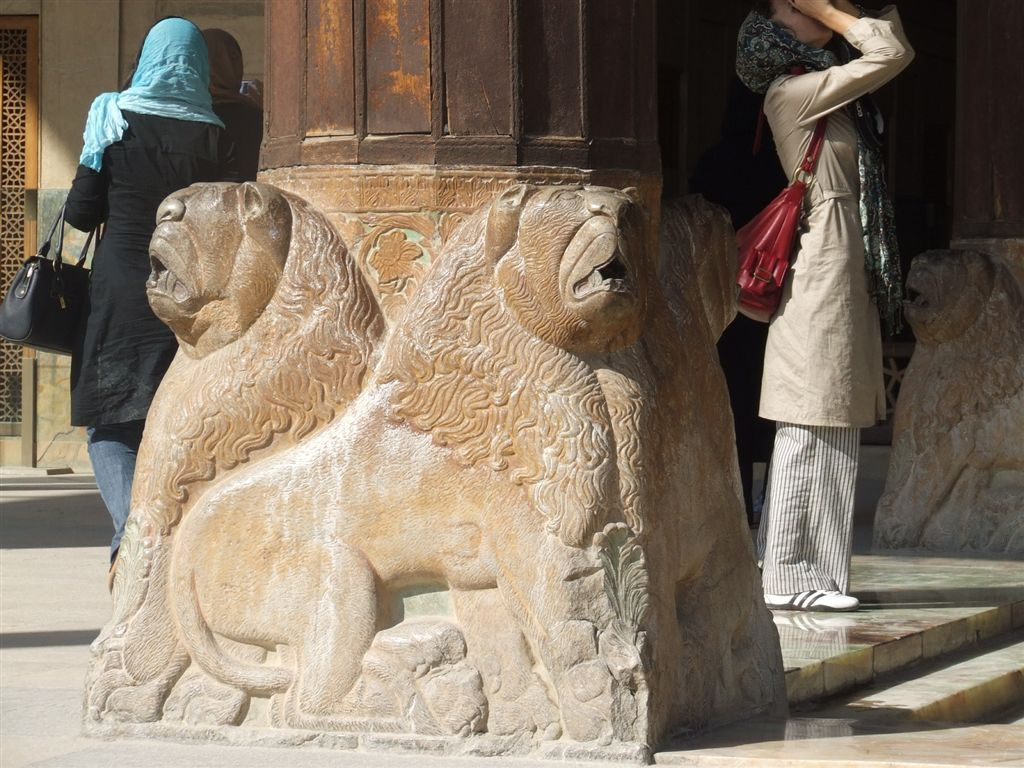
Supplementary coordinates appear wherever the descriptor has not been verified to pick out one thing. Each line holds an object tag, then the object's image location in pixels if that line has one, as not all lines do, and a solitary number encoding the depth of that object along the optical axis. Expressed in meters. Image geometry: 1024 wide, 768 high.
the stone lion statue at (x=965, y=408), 12.21
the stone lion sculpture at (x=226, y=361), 6.96
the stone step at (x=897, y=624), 8.43
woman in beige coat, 9.39
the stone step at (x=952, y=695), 8.15
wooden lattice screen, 21.94
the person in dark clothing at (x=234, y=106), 10.73
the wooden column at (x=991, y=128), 12.64
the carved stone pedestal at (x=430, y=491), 6.56
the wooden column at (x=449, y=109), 7.09
